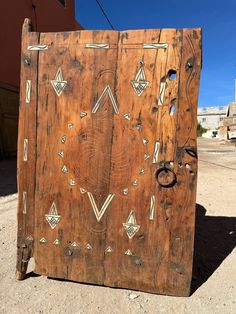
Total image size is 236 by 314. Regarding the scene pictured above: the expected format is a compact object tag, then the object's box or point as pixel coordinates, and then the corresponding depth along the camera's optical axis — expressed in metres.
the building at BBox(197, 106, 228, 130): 47.32
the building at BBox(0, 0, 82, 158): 6.88
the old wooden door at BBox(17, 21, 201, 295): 1.67
